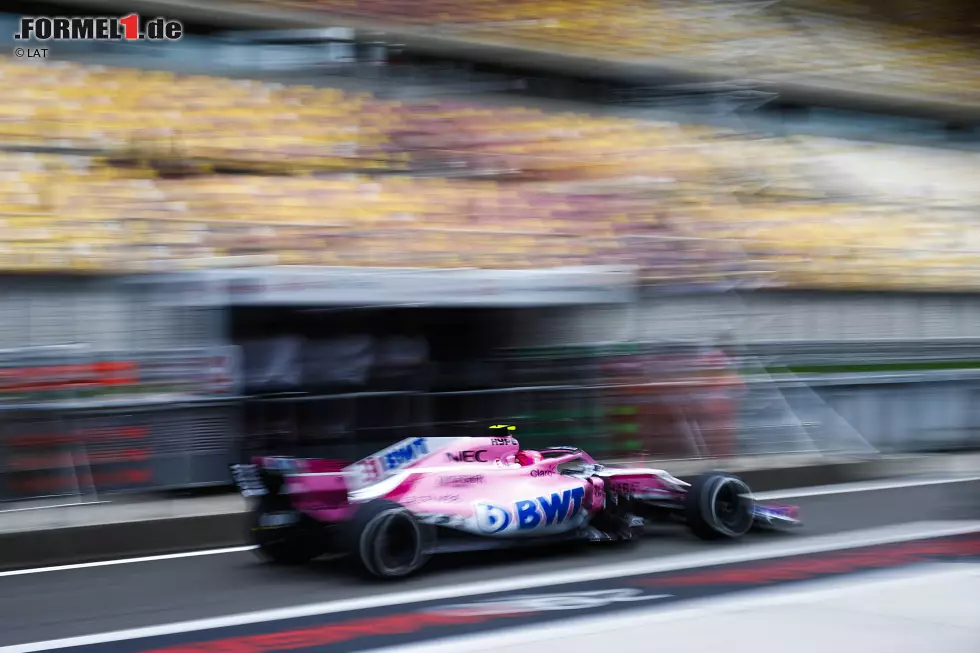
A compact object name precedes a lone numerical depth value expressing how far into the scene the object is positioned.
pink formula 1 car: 14.74
